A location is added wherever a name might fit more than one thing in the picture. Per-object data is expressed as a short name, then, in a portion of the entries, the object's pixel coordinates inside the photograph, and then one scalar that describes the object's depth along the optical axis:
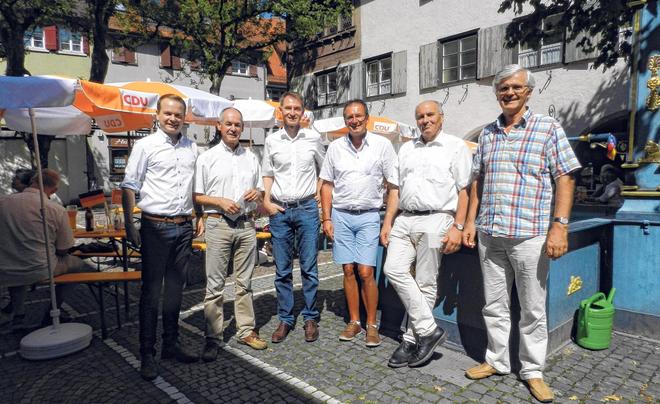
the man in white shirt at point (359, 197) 4.03
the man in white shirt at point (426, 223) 3.57
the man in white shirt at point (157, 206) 3.47
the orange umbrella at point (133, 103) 5.61
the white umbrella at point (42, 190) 3.77
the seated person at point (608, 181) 9.66
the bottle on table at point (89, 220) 6.37
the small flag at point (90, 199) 6.21
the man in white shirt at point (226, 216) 3.82
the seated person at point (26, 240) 4.24
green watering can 3.88
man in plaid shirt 3.00
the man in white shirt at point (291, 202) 4.18
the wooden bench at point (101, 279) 4.33
